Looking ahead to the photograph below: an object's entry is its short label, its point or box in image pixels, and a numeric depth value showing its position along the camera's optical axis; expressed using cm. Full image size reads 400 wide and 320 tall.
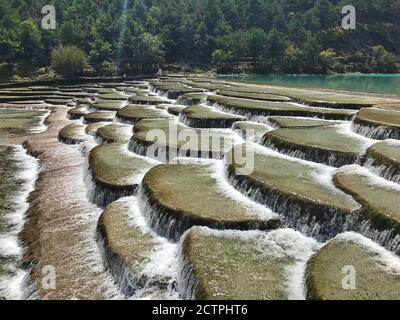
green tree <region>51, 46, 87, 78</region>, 8762
